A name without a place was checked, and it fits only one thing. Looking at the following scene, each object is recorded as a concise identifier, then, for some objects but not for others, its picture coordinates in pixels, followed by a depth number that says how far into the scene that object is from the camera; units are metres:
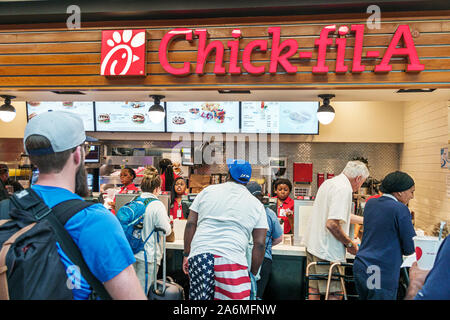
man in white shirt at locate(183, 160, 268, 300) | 2.29
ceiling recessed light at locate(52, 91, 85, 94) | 3.85
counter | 3.59
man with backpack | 0.95
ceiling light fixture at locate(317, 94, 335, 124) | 3.51
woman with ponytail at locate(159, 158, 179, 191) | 5.57
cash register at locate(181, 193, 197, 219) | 3.99
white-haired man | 2.88
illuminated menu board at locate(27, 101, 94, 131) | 5.83
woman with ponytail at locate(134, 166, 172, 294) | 2.85
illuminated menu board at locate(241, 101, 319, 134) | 5.52
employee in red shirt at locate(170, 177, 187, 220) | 4.87
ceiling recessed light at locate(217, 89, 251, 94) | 3.56
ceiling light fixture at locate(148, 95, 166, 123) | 3.75
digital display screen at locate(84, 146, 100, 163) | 6.20
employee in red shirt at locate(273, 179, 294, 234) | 4.51
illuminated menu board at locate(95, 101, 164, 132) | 5.77
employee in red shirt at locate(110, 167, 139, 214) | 5.30
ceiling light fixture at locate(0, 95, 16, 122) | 3.92
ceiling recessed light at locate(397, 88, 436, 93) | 3.33
